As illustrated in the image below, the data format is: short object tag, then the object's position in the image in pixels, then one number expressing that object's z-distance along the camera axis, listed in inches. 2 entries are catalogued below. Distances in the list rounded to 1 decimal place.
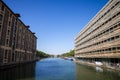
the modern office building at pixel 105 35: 985.7
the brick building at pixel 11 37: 958.7
